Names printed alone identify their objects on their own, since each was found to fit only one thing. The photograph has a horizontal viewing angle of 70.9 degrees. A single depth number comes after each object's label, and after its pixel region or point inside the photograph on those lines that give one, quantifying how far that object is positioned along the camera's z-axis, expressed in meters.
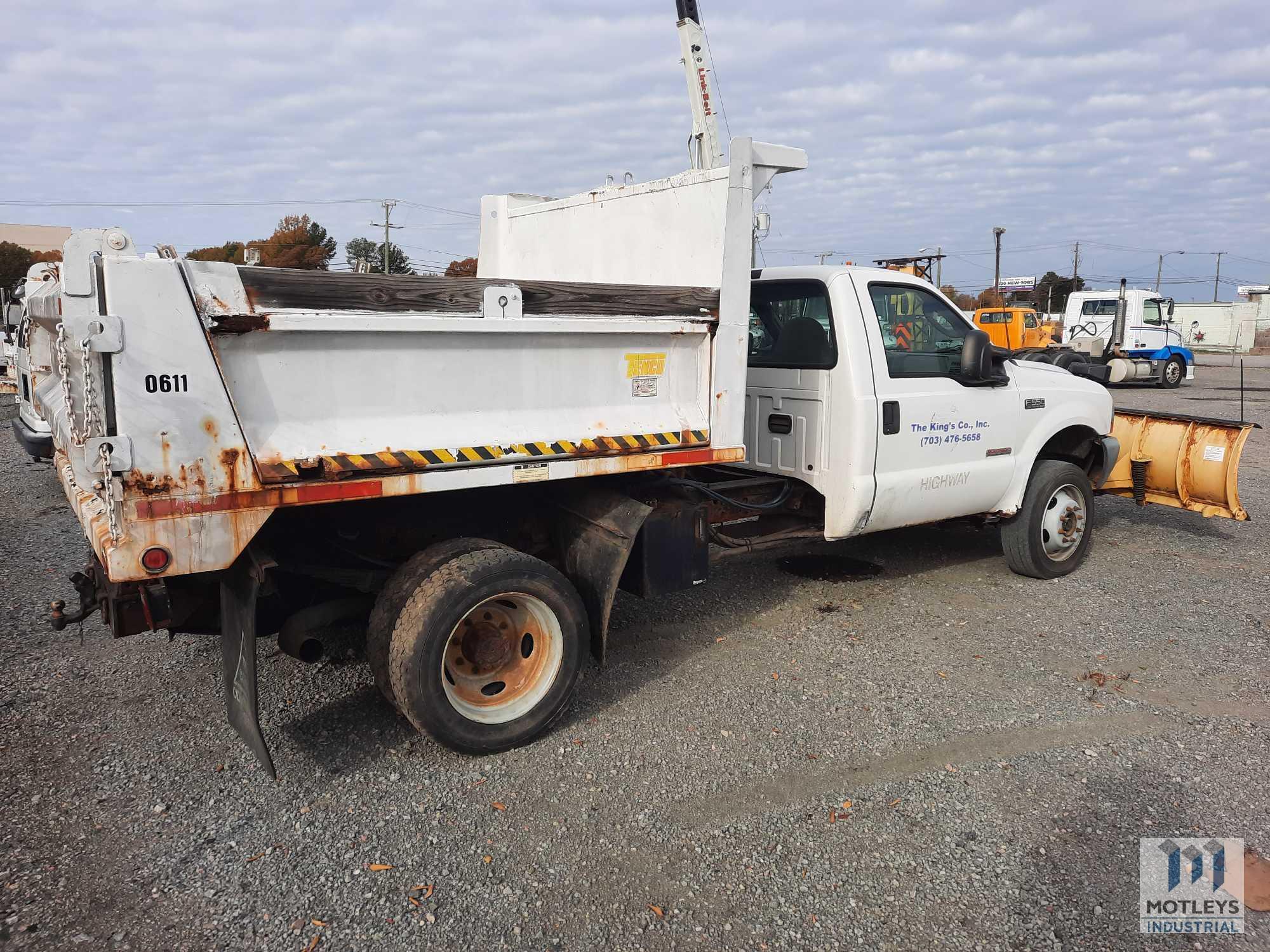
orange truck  24.62
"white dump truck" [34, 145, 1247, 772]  3.16
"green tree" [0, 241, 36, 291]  41.47
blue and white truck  23.28
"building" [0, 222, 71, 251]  66.19
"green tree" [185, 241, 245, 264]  29.70
